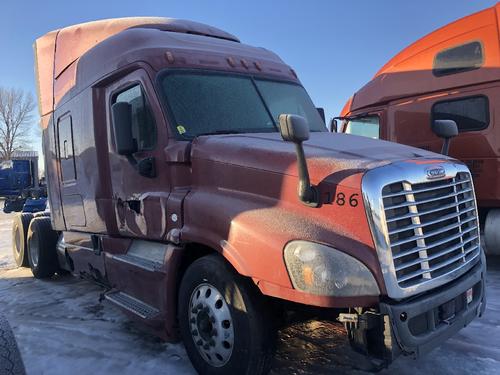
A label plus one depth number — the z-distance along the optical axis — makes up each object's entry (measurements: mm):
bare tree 63094
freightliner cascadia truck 2809
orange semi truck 6527
